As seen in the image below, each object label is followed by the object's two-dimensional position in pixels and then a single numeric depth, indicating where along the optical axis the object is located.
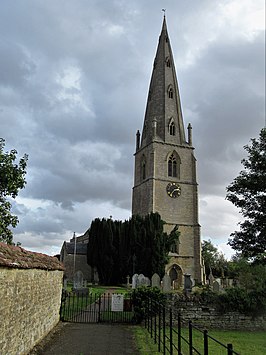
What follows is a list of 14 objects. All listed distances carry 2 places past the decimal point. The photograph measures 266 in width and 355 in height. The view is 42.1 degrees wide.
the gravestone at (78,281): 24.66
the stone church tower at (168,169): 42.25
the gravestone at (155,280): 18.93
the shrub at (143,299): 14.23
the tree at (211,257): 64.46
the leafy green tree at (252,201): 17.78
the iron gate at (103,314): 14.79
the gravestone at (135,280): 23.47
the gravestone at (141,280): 22.81
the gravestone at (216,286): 17.75
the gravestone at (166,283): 18.60
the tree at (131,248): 37.03
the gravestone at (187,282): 20.12
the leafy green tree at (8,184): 15.35
